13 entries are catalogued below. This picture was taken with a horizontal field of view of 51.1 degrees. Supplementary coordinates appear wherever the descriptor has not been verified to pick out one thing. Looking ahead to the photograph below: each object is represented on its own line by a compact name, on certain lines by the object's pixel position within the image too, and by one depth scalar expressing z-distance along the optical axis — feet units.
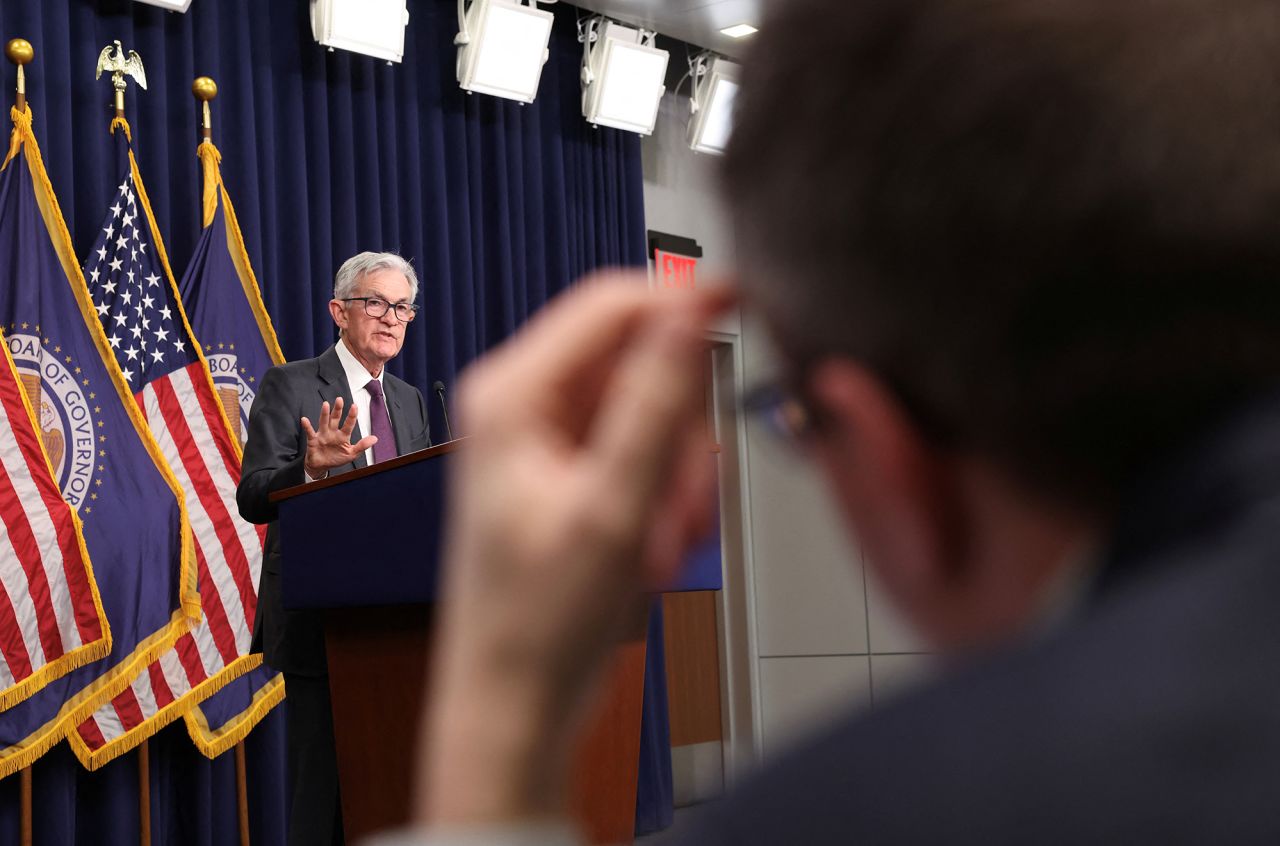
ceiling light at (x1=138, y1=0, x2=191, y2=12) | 16.24
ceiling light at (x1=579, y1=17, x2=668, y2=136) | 21.66
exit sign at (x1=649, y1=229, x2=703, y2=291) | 23.90
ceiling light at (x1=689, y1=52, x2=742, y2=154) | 22.70
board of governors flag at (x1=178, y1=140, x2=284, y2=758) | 15.93
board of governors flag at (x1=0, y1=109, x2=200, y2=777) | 14.94
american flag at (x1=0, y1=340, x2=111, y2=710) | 14.05
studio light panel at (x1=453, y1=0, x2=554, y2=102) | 19.84
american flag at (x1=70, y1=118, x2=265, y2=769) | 15.58
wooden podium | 8.23
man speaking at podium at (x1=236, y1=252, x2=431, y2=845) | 9.73
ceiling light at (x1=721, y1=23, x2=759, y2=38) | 22.93
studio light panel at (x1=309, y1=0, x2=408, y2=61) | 18.21
